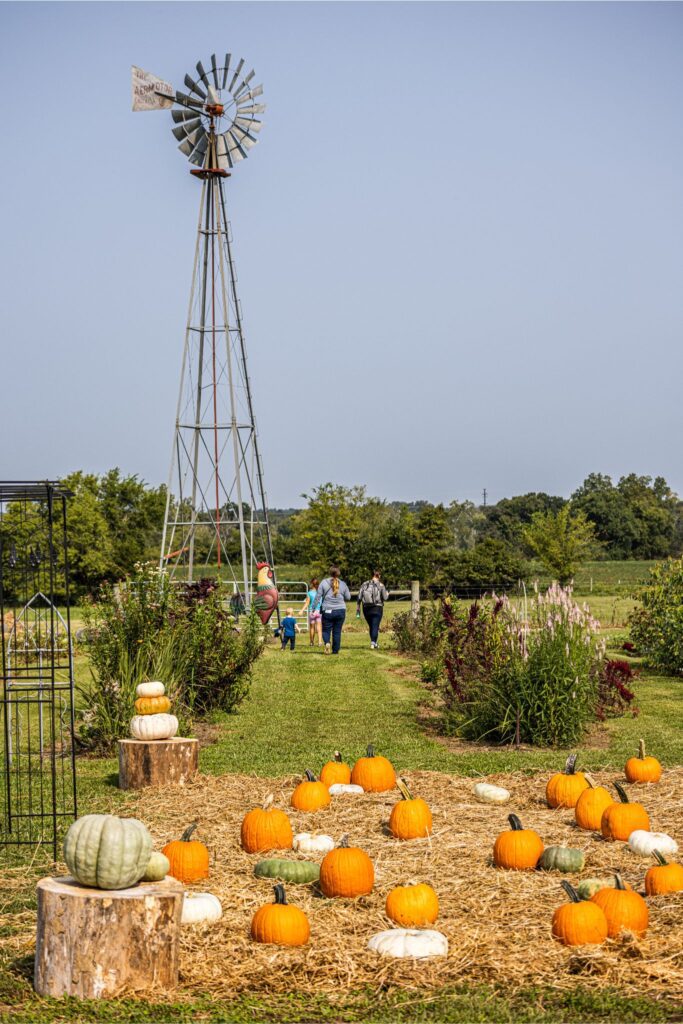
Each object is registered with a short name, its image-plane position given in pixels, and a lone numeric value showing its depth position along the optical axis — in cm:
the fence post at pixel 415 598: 2311
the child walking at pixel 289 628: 2303
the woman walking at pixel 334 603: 2125
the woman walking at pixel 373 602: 2250
